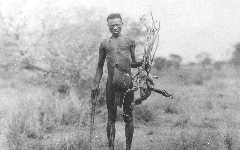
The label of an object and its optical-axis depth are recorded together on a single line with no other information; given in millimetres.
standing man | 5082
